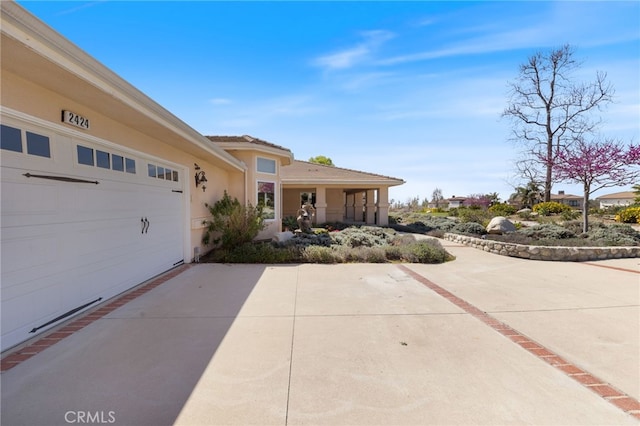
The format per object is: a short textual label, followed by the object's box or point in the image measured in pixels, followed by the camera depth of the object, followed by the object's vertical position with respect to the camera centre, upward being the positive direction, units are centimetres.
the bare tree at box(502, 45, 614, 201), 2280 +916
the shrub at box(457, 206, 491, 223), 1877 -99
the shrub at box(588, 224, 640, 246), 960 -116
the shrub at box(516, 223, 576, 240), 1070 -113
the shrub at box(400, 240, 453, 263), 845 -153
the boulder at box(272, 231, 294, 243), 1061 -137
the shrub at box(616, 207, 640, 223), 1563 -65
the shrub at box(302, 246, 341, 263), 838 -158
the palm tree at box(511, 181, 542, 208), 3164 +86
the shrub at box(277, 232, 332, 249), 970 -140
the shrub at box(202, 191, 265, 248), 882 -68
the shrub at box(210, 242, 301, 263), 820 -154
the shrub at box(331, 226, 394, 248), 1020 -135
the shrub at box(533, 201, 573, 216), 2140 -45
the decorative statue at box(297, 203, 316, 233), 1271 -82
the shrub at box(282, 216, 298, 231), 1537 -123
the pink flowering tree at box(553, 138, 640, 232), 1194 +160
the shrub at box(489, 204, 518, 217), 2285 -61
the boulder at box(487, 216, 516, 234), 1220 -102
